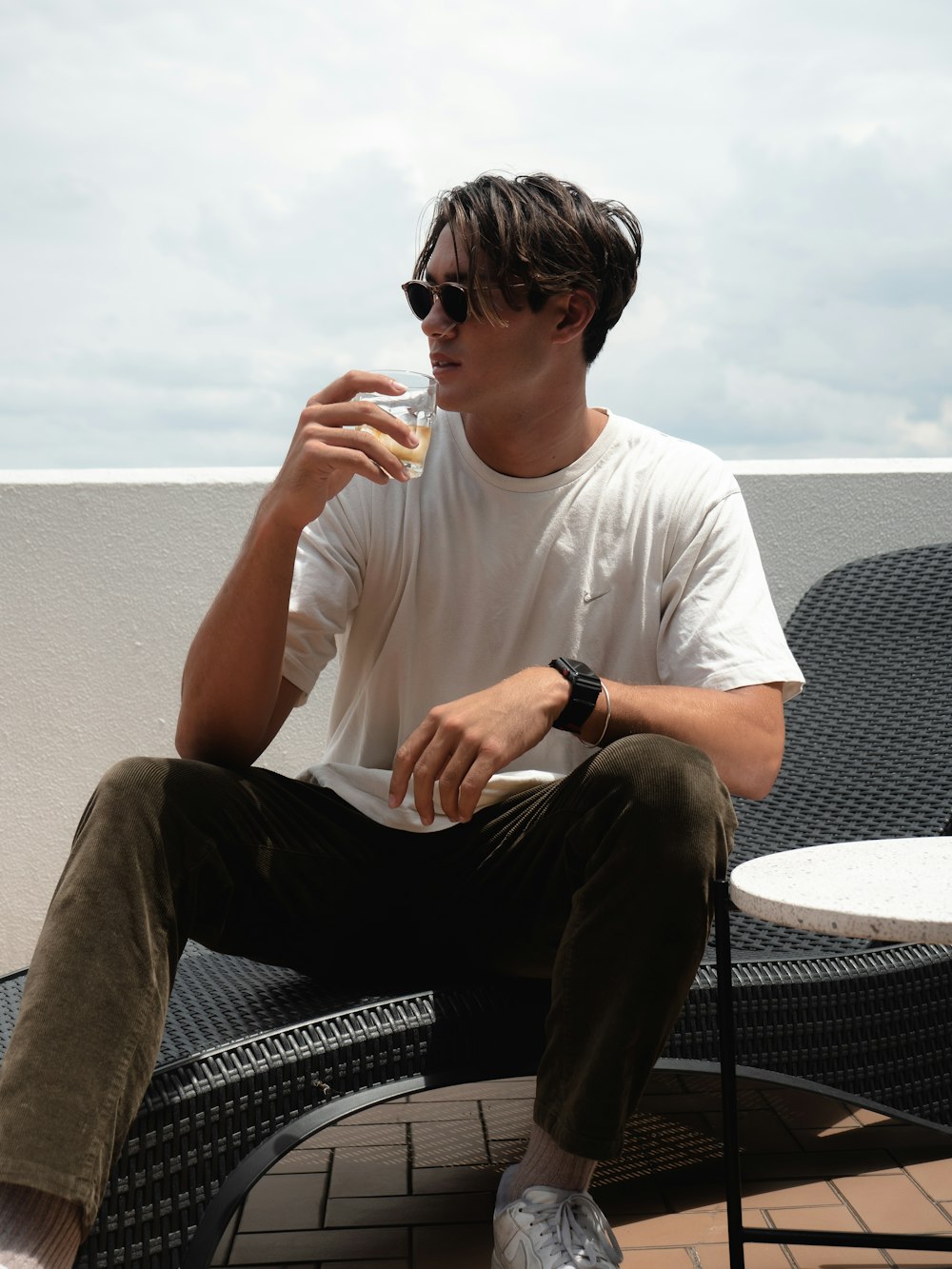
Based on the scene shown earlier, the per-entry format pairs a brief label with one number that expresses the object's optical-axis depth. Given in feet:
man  4.51
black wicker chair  4.79
